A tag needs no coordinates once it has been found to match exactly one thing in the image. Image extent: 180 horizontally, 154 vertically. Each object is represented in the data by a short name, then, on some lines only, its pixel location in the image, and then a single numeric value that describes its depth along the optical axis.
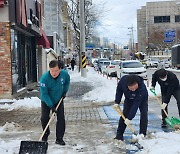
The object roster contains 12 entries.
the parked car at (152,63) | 59.10
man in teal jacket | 7.08
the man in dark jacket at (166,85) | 8.77
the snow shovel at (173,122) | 8.33
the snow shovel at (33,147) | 6.43
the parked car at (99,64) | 44.78
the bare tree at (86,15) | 36.22
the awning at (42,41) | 24.73
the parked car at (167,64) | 55.19
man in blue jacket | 7.02
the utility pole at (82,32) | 27.25
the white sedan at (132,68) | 27.27
